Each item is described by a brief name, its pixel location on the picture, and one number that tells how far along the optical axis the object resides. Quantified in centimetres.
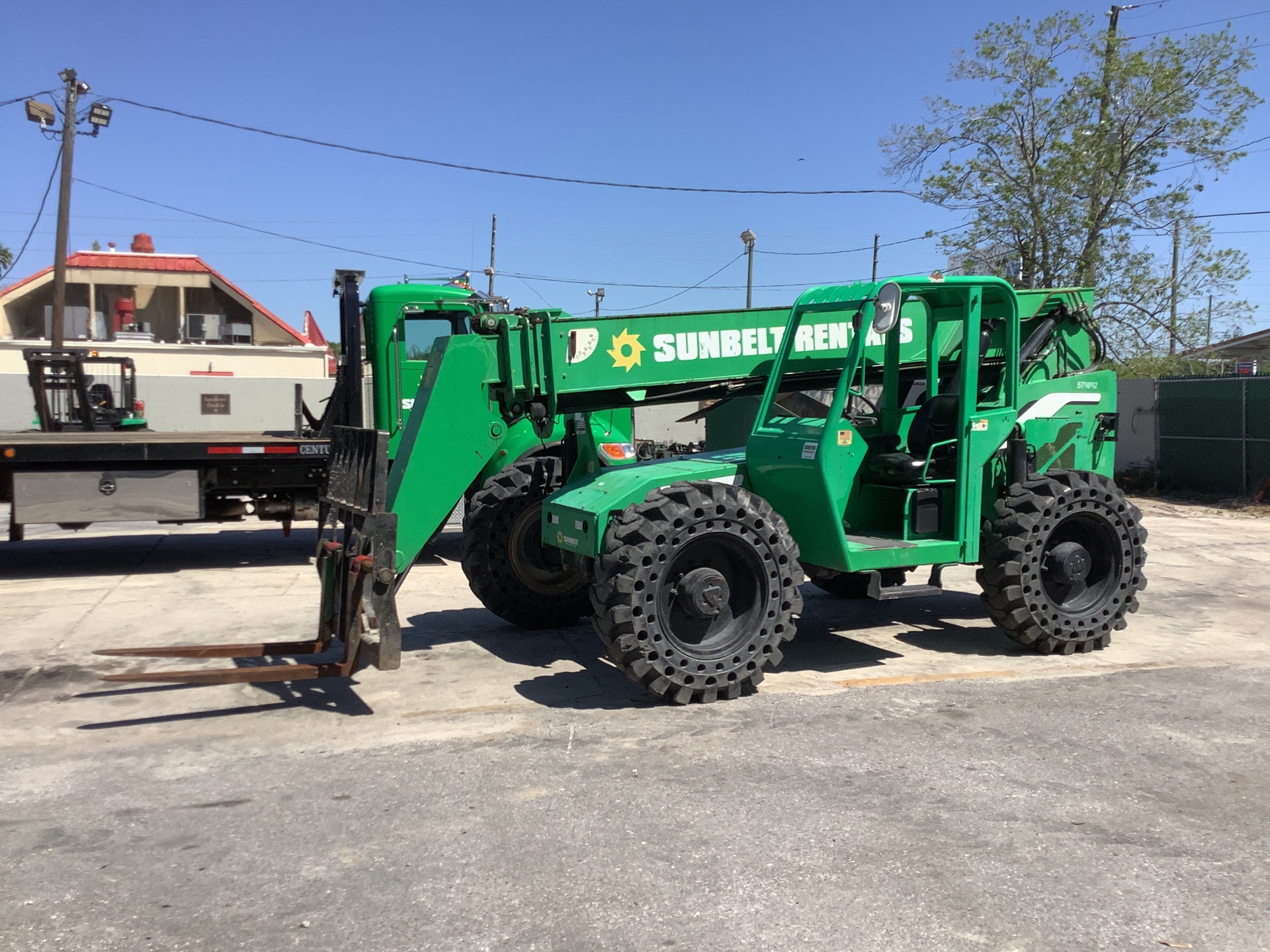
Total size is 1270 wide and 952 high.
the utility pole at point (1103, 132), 2100
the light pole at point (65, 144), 2314
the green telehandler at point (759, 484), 622
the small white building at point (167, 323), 2750
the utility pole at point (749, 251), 3047
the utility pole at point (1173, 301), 2133
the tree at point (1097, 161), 2086
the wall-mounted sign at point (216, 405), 2239
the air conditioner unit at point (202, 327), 2961
